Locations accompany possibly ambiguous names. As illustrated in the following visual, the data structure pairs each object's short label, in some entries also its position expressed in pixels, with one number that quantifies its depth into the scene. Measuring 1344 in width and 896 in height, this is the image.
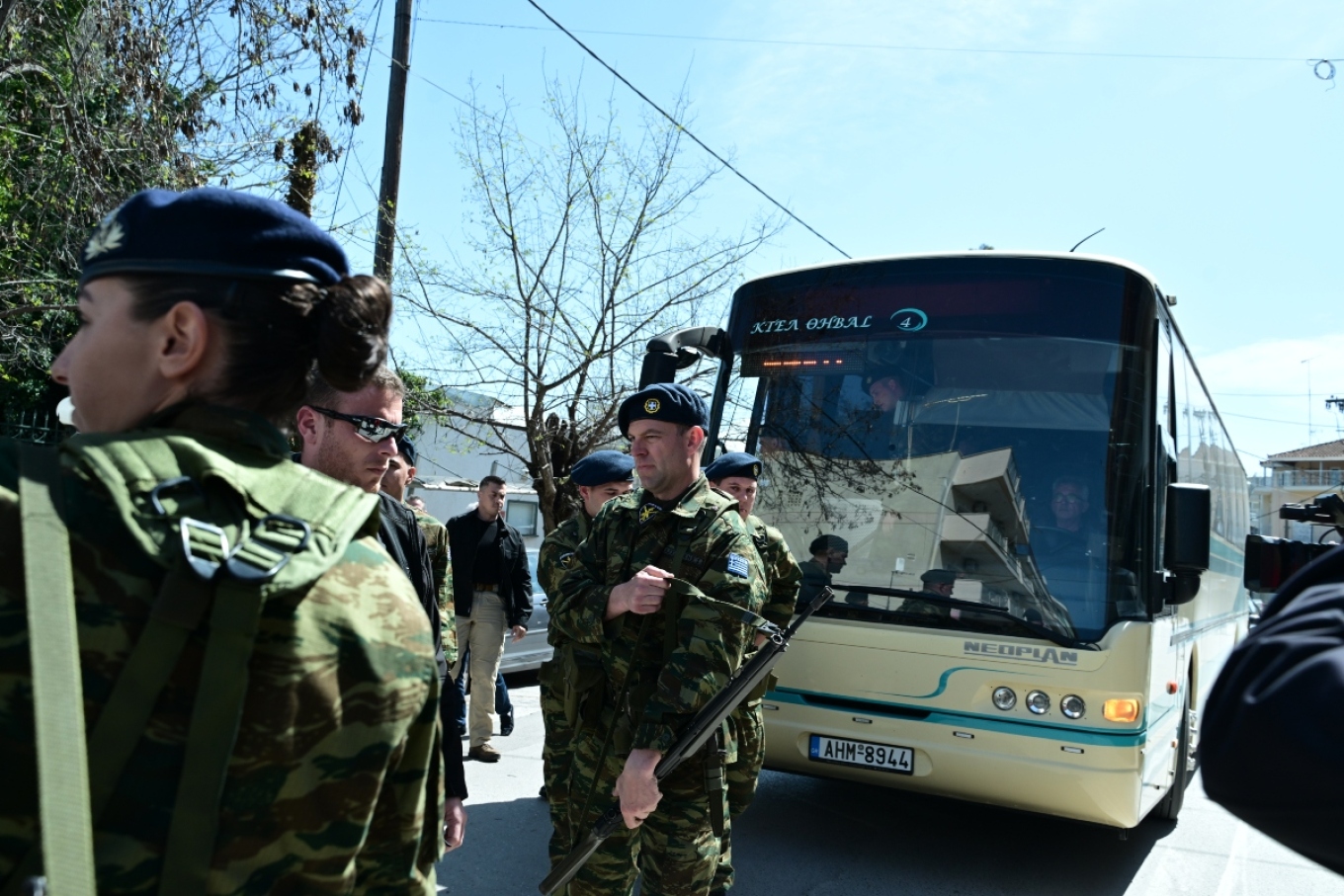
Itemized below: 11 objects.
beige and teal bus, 4.78
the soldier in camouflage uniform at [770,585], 4.56
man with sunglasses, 2.98
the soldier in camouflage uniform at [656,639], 3.23
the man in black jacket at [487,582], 7.55
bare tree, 13.80
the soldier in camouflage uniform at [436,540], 3.73
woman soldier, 0.98
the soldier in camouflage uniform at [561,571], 4.02
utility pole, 10.38
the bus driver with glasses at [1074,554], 4.85
